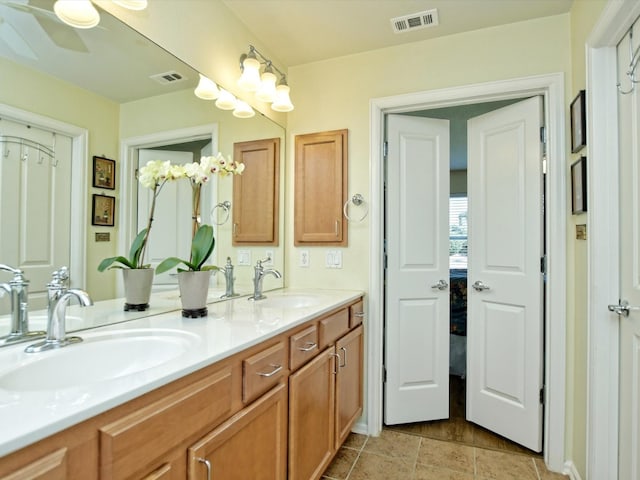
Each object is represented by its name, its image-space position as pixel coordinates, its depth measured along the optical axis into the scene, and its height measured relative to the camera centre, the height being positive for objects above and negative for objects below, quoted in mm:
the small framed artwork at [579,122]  1725 +583
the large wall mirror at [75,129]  1122 +409
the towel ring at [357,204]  2387 +247
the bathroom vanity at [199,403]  662 -388
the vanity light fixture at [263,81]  2105 +952
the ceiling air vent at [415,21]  2047 +1259
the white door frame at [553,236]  1983 +42
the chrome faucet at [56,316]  1016 -215
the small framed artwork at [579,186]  1717 +279
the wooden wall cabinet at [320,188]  2443 +364
